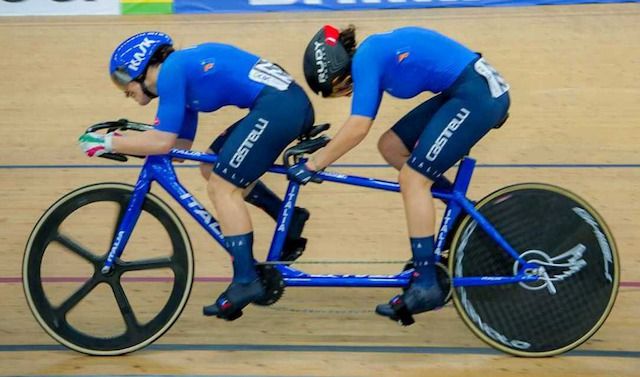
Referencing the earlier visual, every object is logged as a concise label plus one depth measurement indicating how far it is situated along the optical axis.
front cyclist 7.13
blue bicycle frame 7.26
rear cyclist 7.03
